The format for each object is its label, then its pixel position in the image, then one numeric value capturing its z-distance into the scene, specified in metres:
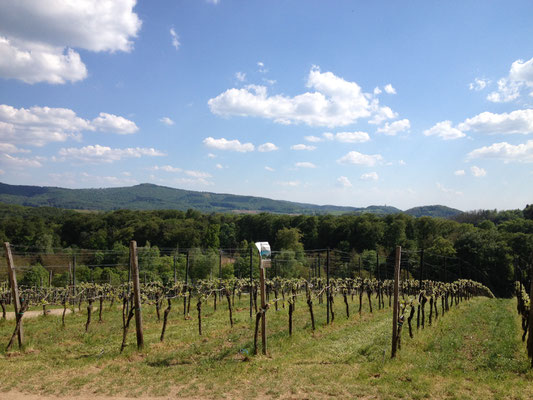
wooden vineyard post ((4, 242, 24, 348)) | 10.80
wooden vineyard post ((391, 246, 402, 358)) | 9.27
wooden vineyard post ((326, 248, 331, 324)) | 14.97
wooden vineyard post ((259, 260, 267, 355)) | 9.73
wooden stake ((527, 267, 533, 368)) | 8.29
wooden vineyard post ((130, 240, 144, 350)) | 10.50
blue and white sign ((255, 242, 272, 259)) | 9.54
